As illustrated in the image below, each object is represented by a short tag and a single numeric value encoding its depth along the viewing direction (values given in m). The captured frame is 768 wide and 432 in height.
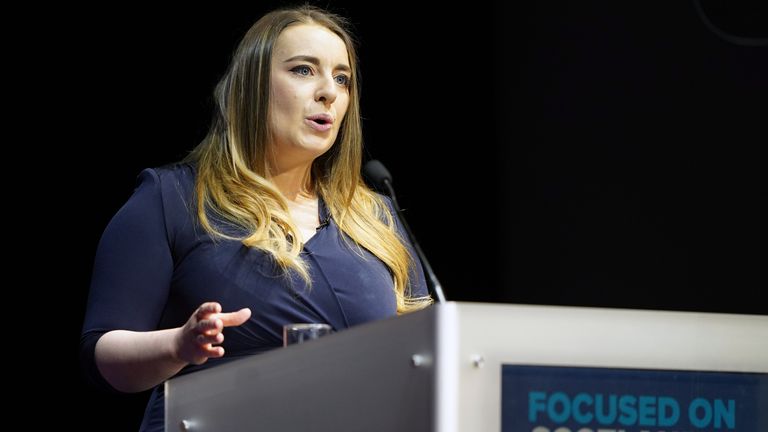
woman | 5.34
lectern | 4.87
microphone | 5.19
